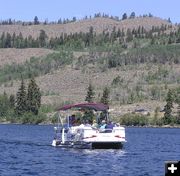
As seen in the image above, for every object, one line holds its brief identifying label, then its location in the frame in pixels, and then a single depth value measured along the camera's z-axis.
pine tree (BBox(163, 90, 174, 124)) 183.59
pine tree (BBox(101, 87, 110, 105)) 189.12
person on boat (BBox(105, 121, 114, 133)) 76.32
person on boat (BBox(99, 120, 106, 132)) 76.07
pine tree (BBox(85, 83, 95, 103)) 187.75
